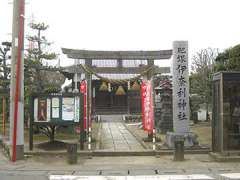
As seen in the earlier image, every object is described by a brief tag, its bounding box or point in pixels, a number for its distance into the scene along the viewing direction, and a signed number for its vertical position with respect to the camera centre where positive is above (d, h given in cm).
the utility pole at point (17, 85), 1295 +78
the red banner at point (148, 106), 1798 +6
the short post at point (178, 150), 1239 -143
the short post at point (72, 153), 1228 -150
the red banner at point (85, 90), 1750 +81
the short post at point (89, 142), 1500 -141
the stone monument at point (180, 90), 1477 +68
